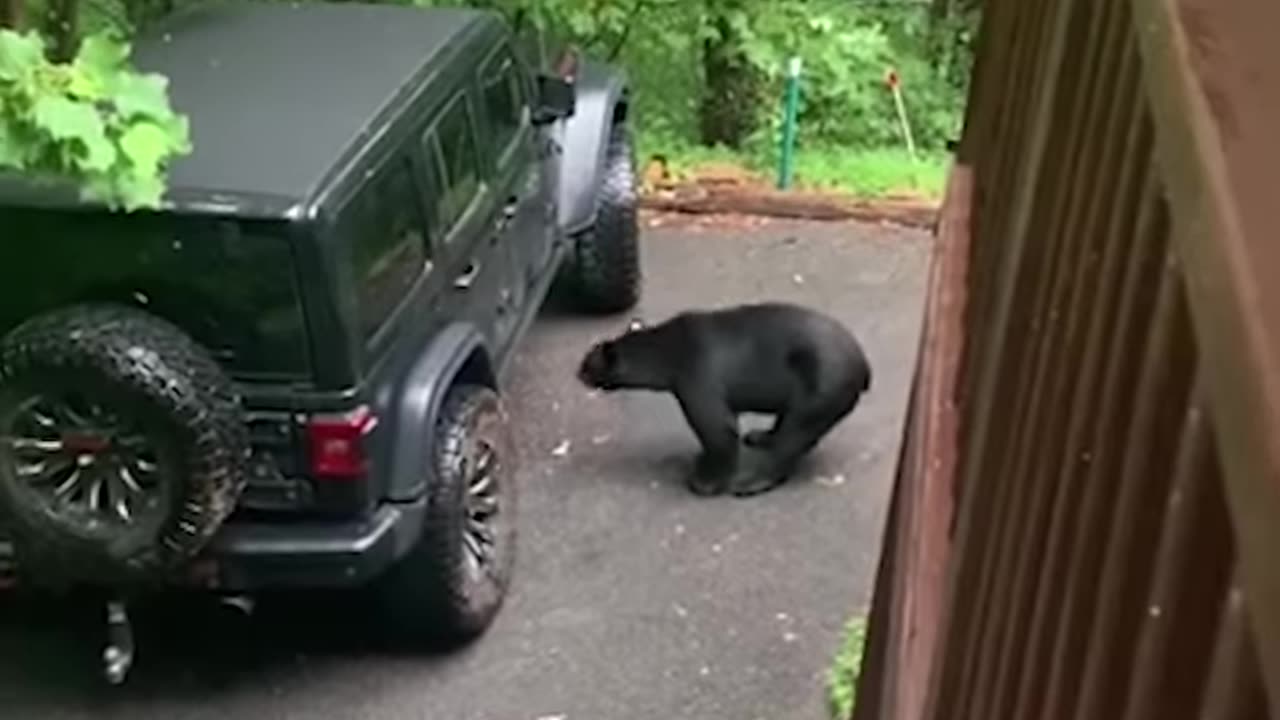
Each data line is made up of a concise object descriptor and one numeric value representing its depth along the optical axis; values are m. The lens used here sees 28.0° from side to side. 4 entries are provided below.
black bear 8.65
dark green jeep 6.48
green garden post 12.60
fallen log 11.91
